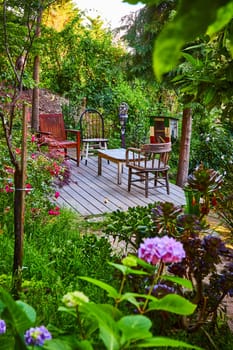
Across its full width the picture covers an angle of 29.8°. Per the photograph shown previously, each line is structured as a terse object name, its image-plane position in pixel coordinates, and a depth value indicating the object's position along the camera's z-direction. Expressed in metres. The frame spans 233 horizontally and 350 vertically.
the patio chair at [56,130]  7.43
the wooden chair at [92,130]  8.37
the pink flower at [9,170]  3.97
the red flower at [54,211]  3.73
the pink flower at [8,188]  3.73
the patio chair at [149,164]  5.82
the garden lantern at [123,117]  8.21
